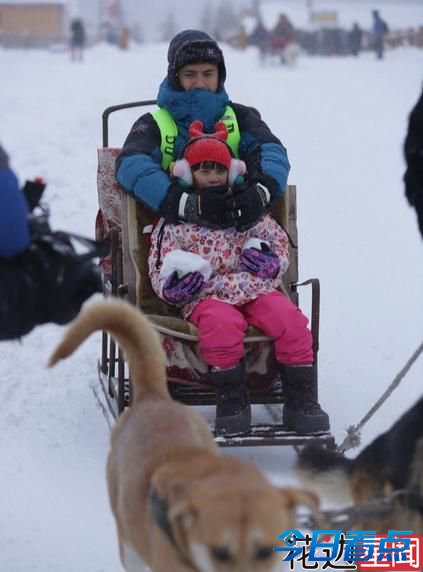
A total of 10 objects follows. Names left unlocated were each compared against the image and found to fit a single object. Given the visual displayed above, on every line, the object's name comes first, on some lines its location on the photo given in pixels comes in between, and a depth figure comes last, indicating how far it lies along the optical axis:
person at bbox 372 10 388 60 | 63.37
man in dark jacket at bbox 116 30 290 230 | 9.84
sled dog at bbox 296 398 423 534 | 5.67
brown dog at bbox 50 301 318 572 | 4.61
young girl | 9.45
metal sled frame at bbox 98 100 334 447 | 9.48
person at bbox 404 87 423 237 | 6.59
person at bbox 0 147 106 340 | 5.82
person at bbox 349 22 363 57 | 76.87
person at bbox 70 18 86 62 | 62.91
